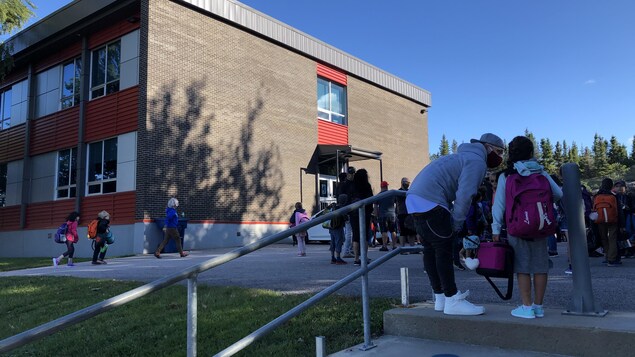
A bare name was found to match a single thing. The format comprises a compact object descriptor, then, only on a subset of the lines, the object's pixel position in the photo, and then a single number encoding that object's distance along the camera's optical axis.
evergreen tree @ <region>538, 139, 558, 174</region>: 102.42
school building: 16.78
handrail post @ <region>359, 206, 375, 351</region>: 3.86
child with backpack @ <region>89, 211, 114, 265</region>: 12.43
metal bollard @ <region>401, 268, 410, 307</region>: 4.54
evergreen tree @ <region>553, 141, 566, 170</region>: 106.06
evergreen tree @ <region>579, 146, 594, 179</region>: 100.74
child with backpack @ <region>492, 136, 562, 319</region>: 3.57
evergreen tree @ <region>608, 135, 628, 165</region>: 102.31
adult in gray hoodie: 3.82
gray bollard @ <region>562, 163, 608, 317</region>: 3.68
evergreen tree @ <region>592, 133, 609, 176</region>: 95.50
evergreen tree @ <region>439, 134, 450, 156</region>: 134.73
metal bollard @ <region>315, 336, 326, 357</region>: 3.52
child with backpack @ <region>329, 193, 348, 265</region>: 8.94
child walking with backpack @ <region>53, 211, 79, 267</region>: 12.43
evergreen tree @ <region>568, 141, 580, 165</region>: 106.19
